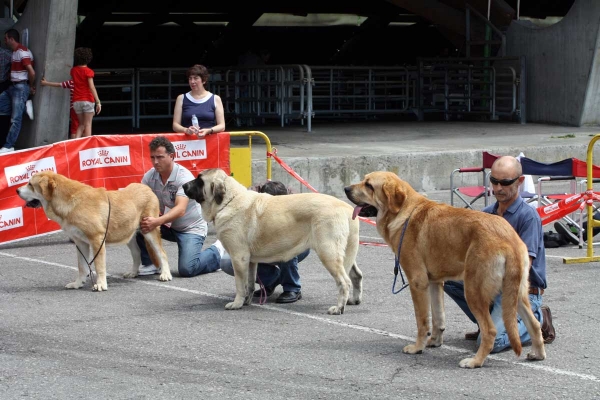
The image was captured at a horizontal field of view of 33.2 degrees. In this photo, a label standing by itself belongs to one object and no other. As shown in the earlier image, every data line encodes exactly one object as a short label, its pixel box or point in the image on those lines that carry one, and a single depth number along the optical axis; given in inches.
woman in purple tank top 476.1
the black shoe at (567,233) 448.5
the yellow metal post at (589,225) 405.1
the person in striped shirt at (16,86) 623.8
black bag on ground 448.8
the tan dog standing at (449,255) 246.8
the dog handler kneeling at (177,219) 382.3
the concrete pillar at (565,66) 827.4
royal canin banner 442.3
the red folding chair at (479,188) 494.9
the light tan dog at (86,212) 358.6
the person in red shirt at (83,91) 609.6
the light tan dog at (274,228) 319.3
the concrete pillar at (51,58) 623.5
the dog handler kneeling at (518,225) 262.5
